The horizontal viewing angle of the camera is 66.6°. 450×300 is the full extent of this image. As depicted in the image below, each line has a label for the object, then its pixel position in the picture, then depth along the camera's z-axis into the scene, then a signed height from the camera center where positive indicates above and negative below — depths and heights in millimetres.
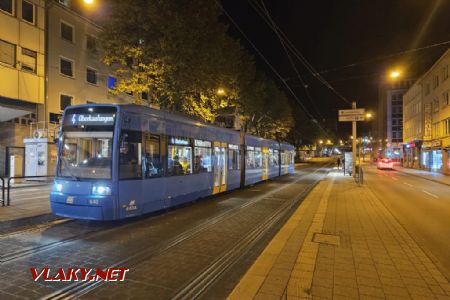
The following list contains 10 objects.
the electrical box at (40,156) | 20125 -117
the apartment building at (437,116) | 36844 +4618
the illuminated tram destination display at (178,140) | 11073 +480
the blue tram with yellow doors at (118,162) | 8484 -219
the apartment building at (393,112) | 87000 +11238
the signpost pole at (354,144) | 23834 +785
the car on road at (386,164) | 47531 -1194
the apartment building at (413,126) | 48812 +4592
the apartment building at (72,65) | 25250 +7218
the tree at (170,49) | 17484 +5704
